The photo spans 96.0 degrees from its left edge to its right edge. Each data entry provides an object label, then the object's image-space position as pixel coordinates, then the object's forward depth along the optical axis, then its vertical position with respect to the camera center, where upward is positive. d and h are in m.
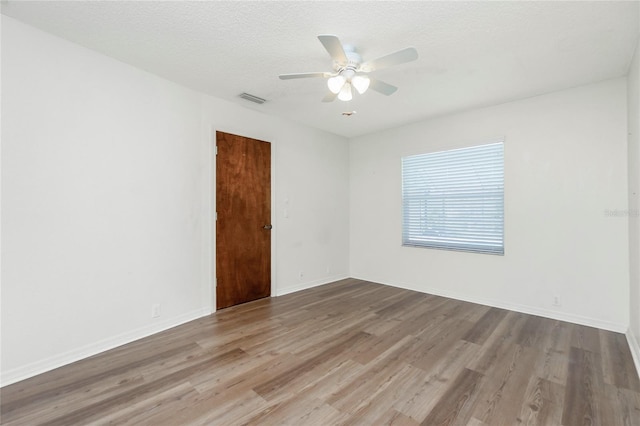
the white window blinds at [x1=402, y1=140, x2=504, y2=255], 3.82 +0.23
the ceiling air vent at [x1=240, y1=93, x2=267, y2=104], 3.46 +1.44
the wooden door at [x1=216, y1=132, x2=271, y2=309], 3.63 -0.06
